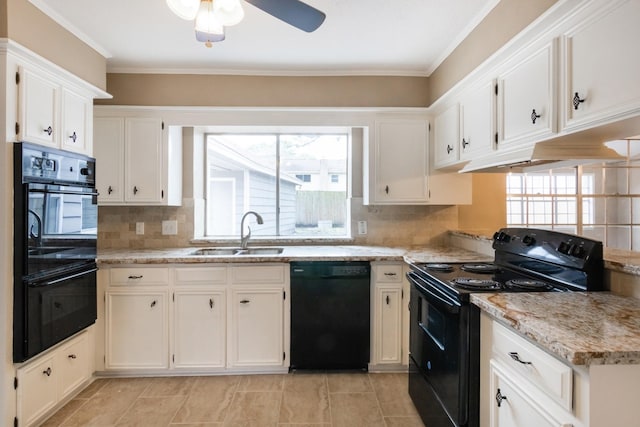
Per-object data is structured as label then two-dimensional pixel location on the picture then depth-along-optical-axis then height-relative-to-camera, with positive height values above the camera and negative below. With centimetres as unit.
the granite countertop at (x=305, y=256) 259 -31
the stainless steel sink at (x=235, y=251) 303 -32
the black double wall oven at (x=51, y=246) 191 -20
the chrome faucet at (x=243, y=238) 313 -21
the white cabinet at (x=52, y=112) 196 +63
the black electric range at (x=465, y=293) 156 -40
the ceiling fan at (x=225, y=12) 145 +86
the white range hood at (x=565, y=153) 168 +31
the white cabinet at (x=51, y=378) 198 -102
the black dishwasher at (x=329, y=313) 268 -75
